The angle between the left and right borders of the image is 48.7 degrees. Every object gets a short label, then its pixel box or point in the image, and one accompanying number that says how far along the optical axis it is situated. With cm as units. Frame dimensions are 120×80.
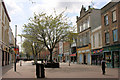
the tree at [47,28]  2200
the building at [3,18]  2538
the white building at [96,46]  2579
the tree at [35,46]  3386
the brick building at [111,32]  1939
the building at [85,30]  3078
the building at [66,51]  4855
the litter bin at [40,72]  1022
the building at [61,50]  5858
